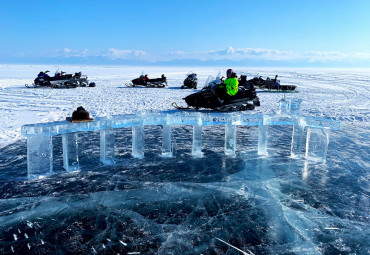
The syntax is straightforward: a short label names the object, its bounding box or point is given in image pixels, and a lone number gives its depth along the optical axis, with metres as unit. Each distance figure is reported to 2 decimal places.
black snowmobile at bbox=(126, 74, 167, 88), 20.29
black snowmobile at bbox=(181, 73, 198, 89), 19.28
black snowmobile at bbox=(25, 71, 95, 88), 18.39
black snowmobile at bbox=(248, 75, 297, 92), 19.06
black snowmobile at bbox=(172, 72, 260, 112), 9.64
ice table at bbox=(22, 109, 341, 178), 4.98
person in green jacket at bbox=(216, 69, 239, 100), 9.17
